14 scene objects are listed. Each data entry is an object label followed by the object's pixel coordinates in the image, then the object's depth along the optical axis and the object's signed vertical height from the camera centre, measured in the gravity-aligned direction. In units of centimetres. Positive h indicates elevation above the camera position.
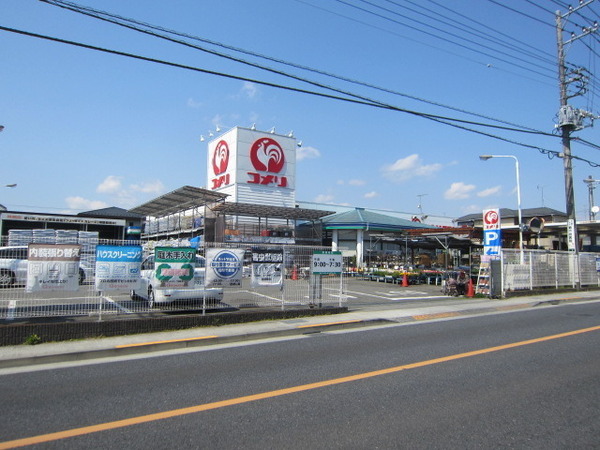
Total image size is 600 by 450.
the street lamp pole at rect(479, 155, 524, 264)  2295 +487
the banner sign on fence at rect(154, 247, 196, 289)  958 -21
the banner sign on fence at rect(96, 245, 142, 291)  888 -23
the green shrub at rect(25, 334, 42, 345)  794 -162
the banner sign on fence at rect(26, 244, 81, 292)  834 -23
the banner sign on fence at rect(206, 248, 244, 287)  1016 -23
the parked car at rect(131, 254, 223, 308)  995 -84
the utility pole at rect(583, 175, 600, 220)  4692 +781
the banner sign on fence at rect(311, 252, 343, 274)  1171 -10
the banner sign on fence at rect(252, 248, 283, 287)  1084 -24
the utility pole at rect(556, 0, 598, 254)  2088 +721
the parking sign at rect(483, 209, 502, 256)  1786 +124
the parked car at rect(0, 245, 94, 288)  802 -19
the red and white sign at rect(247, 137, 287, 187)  3528 +825
